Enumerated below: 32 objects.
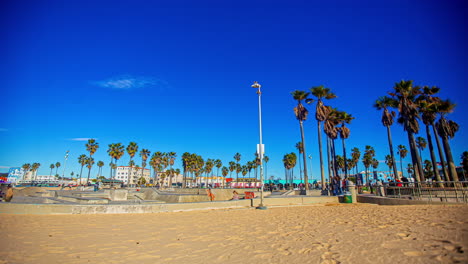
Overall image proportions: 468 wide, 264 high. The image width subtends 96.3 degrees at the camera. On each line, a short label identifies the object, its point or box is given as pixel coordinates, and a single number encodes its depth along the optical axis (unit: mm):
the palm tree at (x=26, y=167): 116875
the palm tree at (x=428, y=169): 72875
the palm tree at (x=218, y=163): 97000
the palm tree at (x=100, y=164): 113562
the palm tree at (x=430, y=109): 27453
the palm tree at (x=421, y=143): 64188
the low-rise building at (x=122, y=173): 177100
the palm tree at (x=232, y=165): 100075
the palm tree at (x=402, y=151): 67125
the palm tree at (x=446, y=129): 28031
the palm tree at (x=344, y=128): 36994
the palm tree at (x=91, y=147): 59722
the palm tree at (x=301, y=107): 34062
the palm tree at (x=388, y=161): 75550
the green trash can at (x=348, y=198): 17172
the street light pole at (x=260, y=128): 14259
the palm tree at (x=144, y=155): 73562
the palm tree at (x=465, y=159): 49522
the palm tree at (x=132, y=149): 60500
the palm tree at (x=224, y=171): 107462
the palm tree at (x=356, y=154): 69188
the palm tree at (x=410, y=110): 26984
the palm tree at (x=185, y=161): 74000
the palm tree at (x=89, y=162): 86138
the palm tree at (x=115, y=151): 57250
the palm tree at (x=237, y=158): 97688
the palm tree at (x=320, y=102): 31297
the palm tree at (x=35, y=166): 118812
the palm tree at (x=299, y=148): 76750
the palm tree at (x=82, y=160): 88125
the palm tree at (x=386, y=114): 32844
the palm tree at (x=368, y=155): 65625
